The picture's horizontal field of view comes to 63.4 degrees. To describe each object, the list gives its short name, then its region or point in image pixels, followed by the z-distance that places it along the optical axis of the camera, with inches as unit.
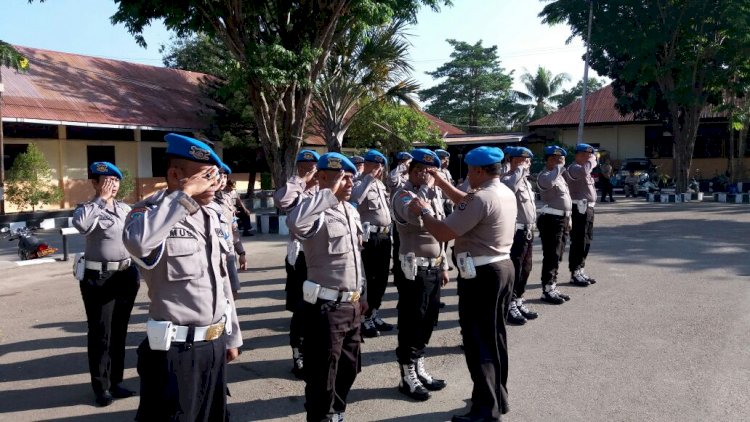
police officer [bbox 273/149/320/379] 206.2
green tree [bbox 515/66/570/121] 1870.1
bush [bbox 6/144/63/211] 645.9
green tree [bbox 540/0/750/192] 805.9
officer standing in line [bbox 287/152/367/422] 146.8
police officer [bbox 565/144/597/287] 325.7
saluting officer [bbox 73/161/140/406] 183.9
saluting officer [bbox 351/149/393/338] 249.3
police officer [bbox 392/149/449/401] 185.9
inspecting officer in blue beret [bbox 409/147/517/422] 165.6
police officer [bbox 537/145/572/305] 295.7
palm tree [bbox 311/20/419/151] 690.2
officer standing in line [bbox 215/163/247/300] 177.5
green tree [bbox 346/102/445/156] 853.6
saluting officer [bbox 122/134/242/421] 113.1
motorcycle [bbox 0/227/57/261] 445.4
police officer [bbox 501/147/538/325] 260.2
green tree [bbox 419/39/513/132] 1903.3
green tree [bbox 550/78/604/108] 1903.3
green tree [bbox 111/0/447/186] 530.6
